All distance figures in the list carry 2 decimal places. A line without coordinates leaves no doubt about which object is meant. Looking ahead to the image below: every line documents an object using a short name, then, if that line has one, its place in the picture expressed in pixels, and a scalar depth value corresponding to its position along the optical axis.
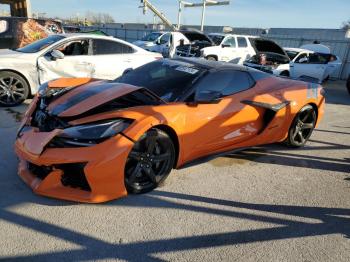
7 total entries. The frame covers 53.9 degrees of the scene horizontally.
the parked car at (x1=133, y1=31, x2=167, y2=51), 17.44
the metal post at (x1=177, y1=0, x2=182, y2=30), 33.53
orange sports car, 3.02
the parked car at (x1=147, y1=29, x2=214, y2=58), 14.33
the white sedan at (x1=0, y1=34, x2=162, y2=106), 6.39
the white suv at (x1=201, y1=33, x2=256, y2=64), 14.10
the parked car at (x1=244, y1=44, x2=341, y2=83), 12.48
